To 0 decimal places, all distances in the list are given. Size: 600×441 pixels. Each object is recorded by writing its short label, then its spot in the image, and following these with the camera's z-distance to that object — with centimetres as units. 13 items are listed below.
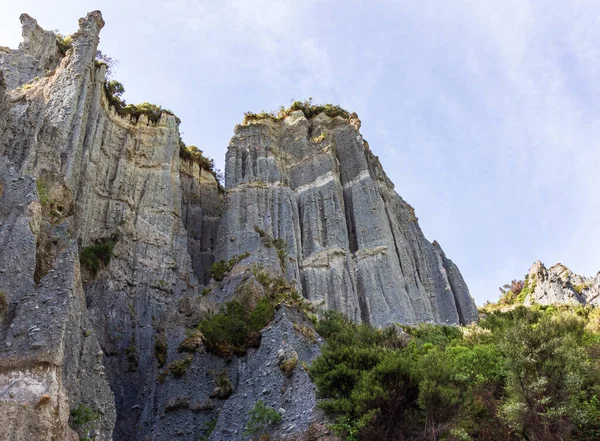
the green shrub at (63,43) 4528
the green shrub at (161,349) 2510
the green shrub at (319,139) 4922
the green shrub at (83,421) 1556
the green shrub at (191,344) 2489
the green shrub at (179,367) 2384
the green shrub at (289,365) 2094
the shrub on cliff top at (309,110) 5338
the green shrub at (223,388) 2308
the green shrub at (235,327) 2476
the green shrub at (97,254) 3089
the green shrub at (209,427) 2149
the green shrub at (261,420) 1892
